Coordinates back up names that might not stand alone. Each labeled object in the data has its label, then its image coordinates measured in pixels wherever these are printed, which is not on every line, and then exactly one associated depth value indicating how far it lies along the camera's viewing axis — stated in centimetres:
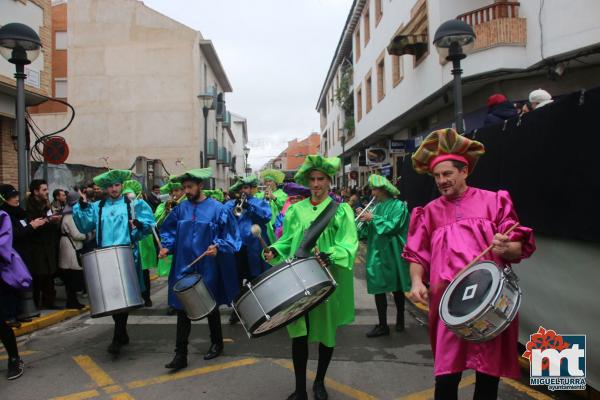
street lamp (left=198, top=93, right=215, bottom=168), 1446
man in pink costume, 254
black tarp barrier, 329
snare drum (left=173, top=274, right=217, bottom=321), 428
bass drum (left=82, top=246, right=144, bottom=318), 446
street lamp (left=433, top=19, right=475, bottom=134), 632
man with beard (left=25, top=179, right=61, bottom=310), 653
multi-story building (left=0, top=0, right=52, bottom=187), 1066
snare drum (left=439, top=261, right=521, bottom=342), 231
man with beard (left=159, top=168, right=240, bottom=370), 458
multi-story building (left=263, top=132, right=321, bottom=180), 8439
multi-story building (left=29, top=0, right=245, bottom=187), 2684
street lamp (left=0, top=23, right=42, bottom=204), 625
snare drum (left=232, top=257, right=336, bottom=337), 305
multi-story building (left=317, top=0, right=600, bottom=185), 991
